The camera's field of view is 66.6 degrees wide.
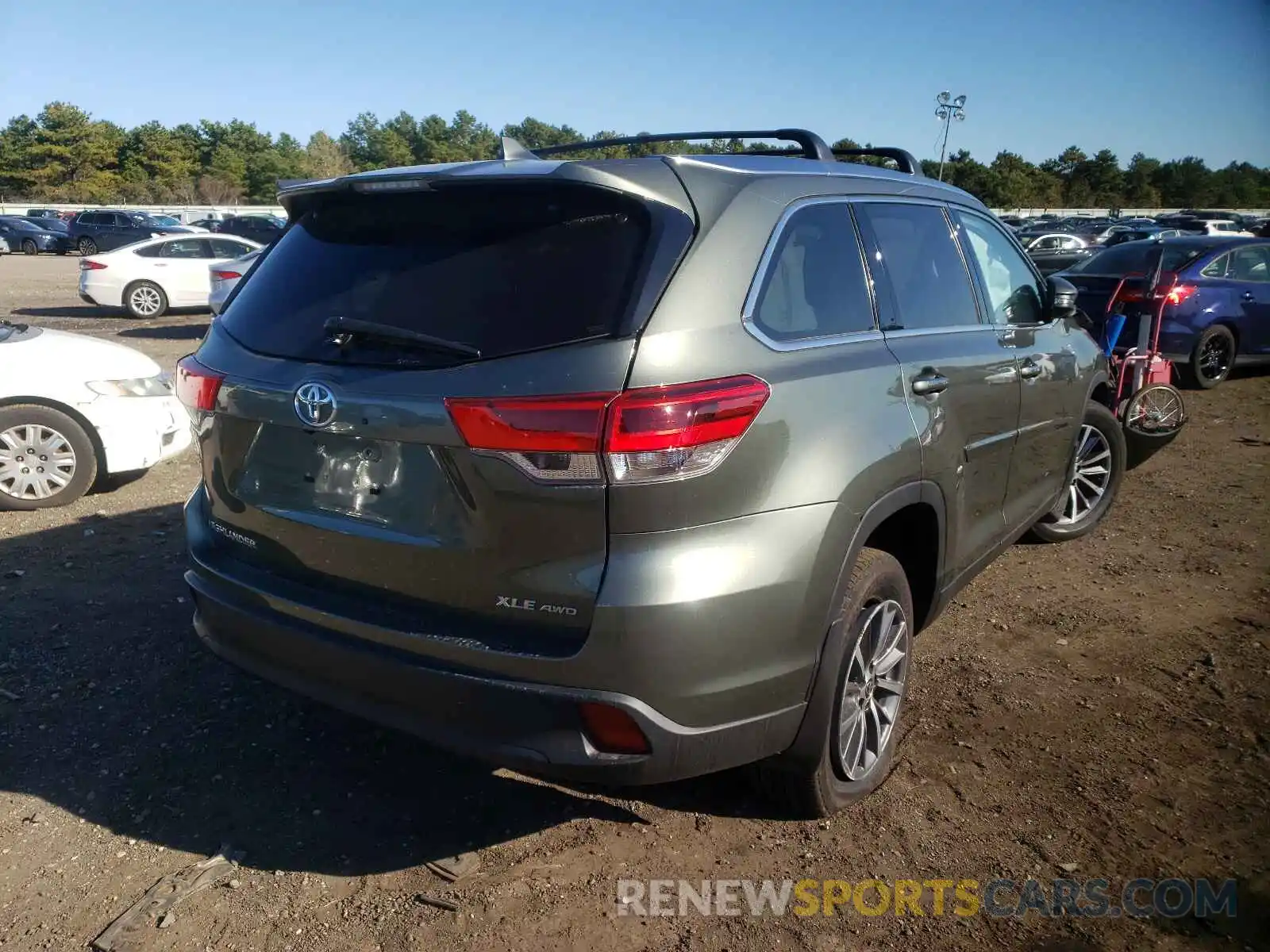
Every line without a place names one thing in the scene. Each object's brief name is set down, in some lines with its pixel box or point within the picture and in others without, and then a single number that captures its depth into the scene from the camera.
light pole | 44.53
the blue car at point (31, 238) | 39.38
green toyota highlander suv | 2.27
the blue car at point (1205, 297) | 10.59
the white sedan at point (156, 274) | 17.14
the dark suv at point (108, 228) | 35.62
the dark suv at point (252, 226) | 32.50
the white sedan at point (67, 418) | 5.80
